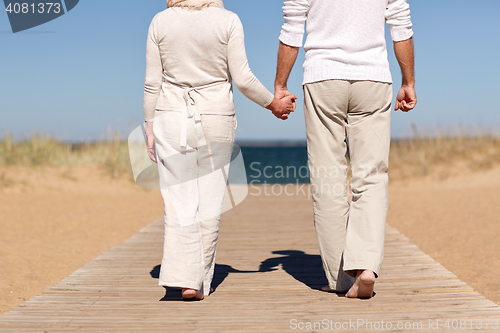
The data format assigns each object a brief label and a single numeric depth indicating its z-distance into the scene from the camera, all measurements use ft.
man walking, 15.25
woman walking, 15.35
